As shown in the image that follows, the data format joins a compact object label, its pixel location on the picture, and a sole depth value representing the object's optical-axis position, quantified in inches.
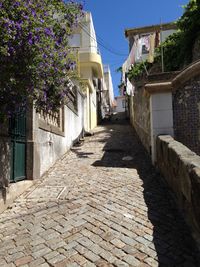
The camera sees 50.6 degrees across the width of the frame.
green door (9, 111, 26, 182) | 174.9
